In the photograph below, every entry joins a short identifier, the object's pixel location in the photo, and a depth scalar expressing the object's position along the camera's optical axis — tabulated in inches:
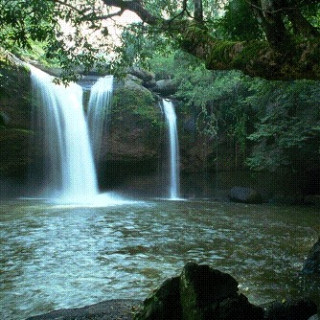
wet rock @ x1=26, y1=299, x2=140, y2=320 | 140.3
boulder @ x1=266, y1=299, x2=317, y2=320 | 134.8
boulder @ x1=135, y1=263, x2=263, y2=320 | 123.3
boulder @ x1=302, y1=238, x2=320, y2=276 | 213.3
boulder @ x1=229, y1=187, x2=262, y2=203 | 684.1
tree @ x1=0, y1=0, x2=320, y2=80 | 149.9
